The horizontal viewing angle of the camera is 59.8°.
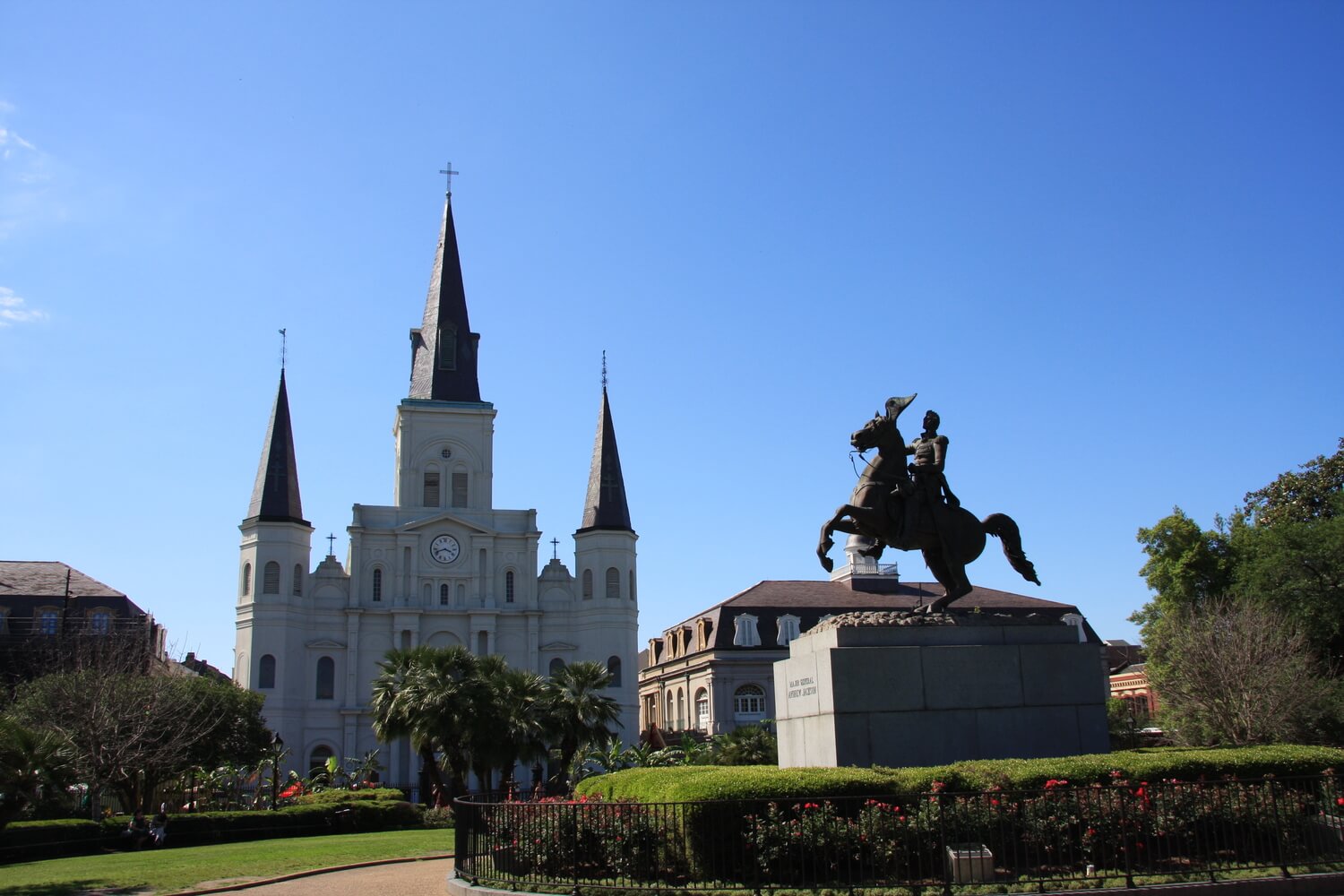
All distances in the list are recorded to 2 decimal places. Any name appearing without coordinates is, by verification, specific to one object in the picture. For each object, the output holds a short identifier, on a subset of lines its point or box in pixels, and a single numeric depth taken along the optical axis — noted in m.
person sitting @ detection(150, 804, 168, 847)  26.34
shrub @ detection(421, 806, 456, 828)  34.72
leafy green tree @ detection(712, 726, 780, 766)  38.09
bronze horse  15.80
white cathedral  62.78
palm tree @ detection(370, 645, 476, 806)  37.91
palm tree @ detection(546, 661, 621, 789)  40.59
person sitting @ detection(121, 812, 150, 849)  25.89
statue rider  16.05
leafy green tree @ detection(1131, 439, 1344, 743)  38.06
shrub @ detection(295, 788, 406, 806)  36.22
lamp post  37.53
